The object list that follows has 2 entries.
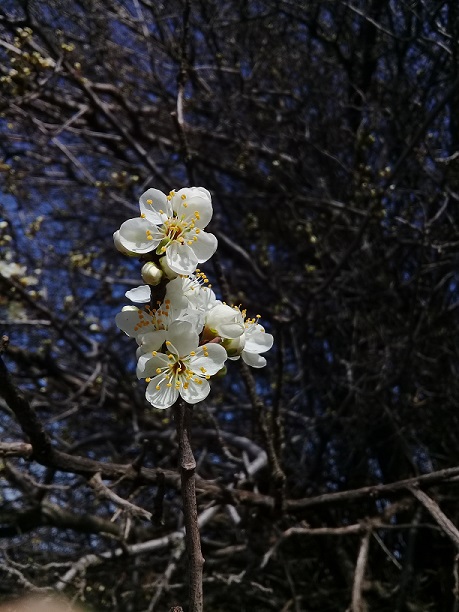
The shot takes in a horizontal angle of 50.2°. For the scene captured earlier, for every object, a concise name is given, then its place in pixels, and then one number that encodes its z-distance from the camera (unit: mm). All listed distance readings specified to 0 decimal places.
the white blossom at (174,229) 102
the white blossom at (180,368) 101
